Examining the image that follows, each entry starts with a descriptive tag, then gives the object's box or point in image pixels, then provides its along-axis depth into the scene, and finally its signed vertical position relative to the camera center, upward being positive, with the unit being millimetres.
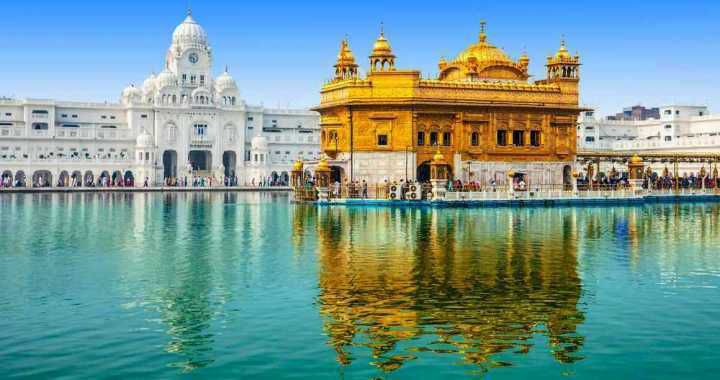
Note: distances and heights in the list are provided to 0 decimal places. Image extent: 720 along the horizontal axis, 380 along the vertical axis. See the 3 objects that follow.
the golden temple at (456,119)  52375 +3431
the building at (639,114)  131425 +9118
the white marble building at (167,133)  94875 +4944
